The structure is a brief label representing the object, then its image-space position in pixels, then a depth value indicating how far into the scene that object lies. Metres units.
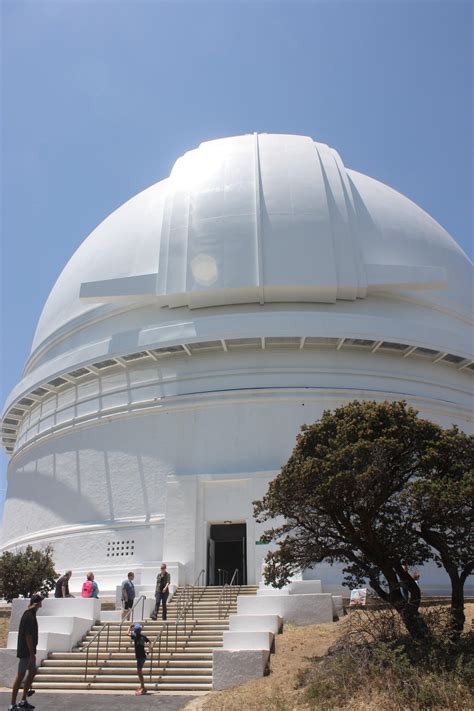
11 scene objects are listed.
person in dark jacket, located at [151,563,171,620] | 15.04
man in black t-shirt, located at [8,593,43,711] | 9.29
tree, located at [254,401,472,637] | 11.59
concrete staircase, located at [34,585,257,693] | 11.61
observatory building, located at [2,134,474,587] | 21.34
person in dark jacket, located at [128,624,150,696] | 11.02
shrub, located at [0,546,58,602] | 17.98
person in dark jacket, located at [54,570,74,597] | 16.50
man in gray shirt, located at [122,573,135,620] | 15.05
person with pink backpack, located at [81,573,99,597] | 16.06
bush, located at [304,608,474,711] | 8.98
